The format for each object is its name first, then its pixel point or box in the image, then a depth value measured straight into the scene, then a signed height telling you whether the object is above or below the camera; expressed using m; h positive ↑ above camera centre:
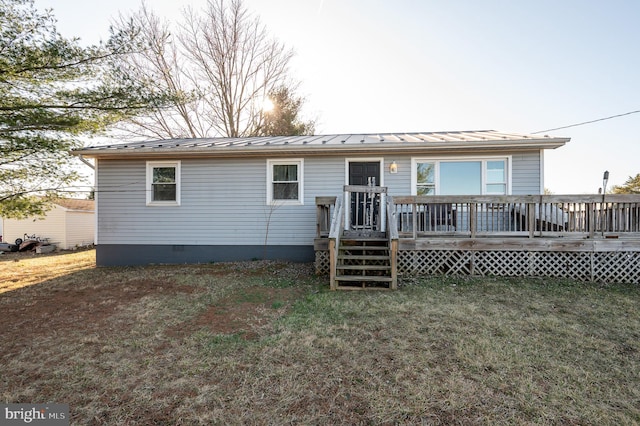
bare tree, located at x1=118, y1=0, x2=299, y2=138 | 15.98 +8.47
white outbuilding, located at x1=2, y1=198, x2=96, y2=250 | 15.17 -0.90
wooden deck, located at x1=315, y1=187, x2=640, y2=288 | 5.55 -0.61
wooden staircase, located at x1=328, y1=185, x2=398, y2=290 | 5.09 -0.69
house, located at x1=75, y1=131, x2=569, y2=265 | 7.30 +0.75
